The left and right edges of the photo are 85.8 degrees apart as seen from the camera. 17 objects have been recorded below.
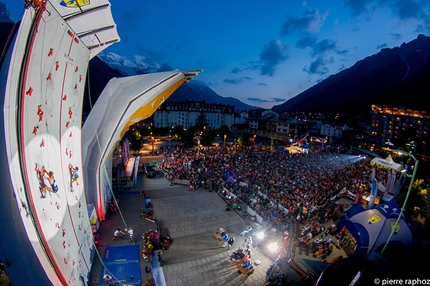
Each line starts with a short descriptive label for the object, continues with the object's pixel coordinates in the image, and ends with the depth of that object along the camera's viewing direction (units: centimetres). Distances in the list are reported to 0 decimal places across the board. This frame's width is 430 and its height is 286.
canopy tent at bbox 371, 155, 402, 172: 2213
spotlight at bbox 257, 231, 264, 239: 1383
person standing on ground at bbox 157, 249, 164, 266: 1142
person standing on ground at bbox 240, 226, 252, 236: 1430
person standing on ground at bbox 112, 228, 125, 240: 1330
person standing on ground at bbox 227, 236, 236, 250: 1292
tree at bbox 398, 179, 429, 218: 1783
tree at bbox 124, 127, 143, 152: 3503
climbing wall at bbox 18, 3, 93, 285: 554
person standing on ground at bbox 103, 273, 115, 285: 981
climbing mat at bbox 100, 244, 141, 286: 1035
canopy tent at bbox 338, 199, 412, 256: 1207
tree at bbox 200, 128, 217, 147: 4334
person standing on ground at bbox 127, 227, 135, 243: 1312
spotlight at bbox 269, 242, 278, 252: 1246
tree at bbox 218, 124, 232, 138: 6170
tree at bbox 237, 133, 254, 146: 4666
